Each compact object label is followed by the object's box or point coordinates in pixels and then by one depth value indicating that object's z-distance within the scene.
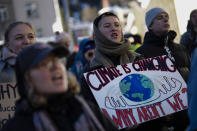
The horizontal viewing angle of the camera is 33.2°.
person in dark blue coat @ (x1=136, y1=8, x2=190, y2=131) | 3.73
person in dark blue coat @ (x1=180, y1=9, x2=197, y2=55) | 5.29
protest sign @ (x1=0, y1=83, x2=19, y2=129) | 3.46
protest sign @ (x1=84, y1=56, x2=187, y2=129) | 3.27
